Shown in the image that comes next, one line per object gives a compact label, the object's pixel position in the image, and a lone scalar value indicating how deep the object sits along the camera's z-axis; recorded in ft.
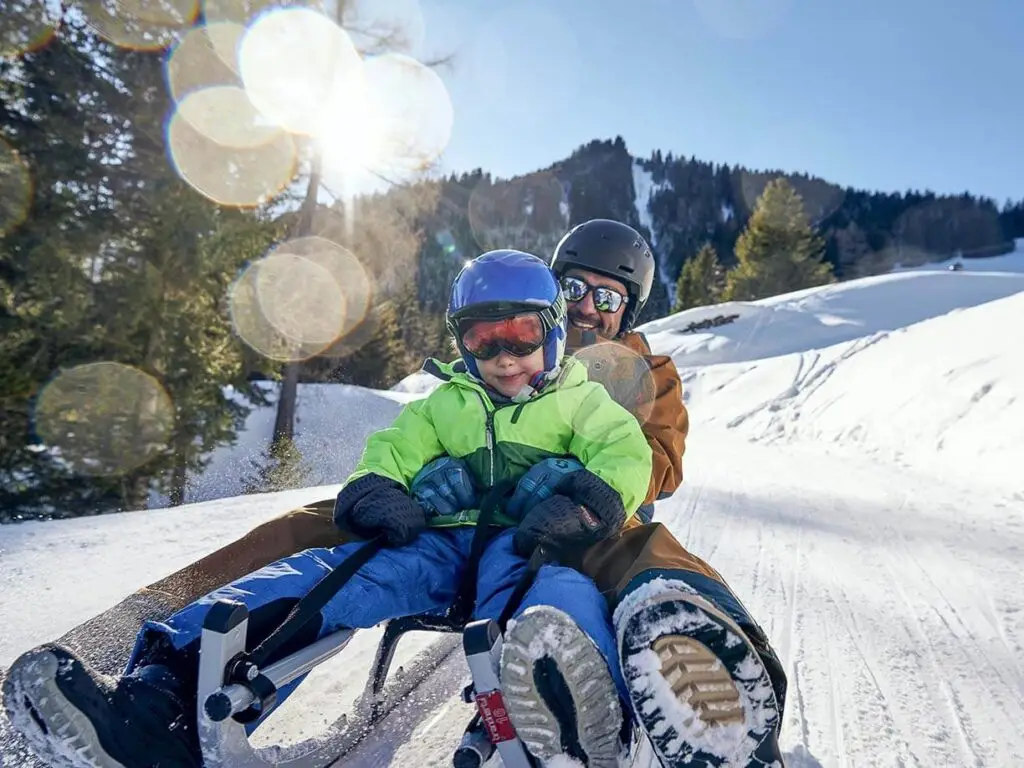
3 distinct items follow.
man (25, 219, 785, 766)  4.24
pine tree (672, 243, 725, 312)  146.41
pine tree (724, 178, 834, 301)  114.21
